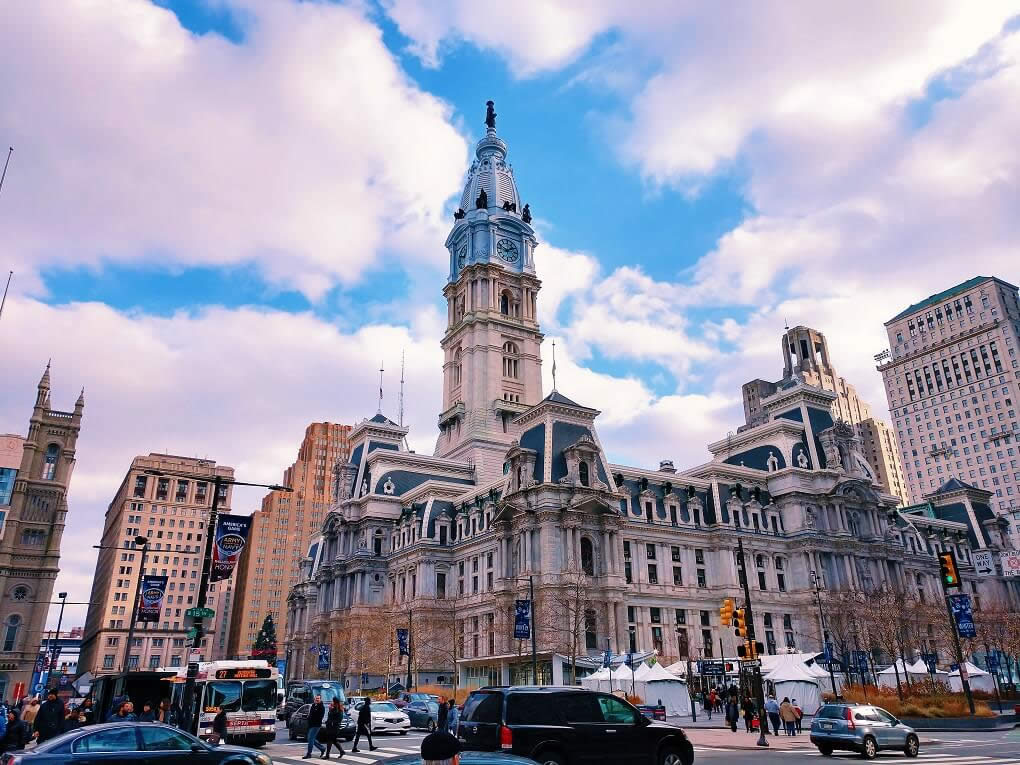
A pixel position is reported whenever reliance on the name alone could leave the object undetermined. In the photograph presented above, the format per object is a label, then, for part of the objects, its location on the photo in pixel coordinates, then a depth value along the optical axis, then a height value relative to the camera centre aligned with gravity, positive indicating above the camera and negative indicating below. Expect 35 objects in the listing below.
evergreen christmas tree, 130.50 +8.00
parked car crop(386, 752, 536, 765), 9.87 -0.90
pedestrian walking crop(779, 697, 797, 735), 36.19 -1.55
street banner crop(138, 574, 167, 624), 38.87 +4.36
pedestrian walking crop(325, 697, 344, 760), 25.34 -1.13
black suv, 16.62 -0.94
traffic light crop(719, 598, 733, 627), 29.19 +2.50
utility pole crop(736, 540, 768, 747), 30.40 -0.88
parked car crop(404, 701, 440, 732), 42.72 -1.51
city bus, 32.78 -0.37
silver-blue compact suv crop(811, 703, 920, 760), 24.77 -1.60
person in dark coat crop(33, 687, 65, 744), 21.16 -0.72
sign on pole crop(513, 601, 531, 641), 51.75 +3.98
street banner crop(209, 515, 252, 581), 25.53 +4.45
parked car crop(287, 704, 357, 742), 35.88 -1.70
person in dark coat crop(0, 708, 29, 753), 20.75 -1.11
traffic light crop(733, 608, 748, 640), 30.08 +2.12
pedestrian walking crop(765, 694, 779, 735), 36.86 -1.40
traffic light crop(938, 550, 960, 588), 33.44 +4.46
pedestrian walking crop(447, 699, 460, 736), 29.96 -1.23
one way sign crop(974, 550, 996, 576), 62.75 +8.96
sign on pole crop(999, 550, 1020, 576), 64.94 +9.22
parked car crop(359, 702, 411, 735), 39.19 -1.64
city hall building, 71.81 +14.75
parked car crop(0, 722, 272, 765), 14.51 -1.09
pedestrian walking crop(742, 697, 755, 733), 39.88 -1.66
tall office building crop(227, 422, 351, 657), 163.50 +29.26
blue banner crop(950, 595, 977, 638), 36.56 +2.96
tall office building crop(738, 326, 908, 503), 192.62 +60.91
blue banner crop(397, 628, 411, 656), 64.69 +3.60
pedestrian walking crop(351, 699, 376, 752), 29.98 -1.24
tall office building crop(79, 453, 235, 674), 134.12 +22.19
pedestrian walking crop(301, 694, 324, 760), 25.98 -1.05
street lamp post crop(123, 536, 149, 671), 43.71 +5.61
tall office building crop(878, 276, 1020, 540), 134.00 +50.68
